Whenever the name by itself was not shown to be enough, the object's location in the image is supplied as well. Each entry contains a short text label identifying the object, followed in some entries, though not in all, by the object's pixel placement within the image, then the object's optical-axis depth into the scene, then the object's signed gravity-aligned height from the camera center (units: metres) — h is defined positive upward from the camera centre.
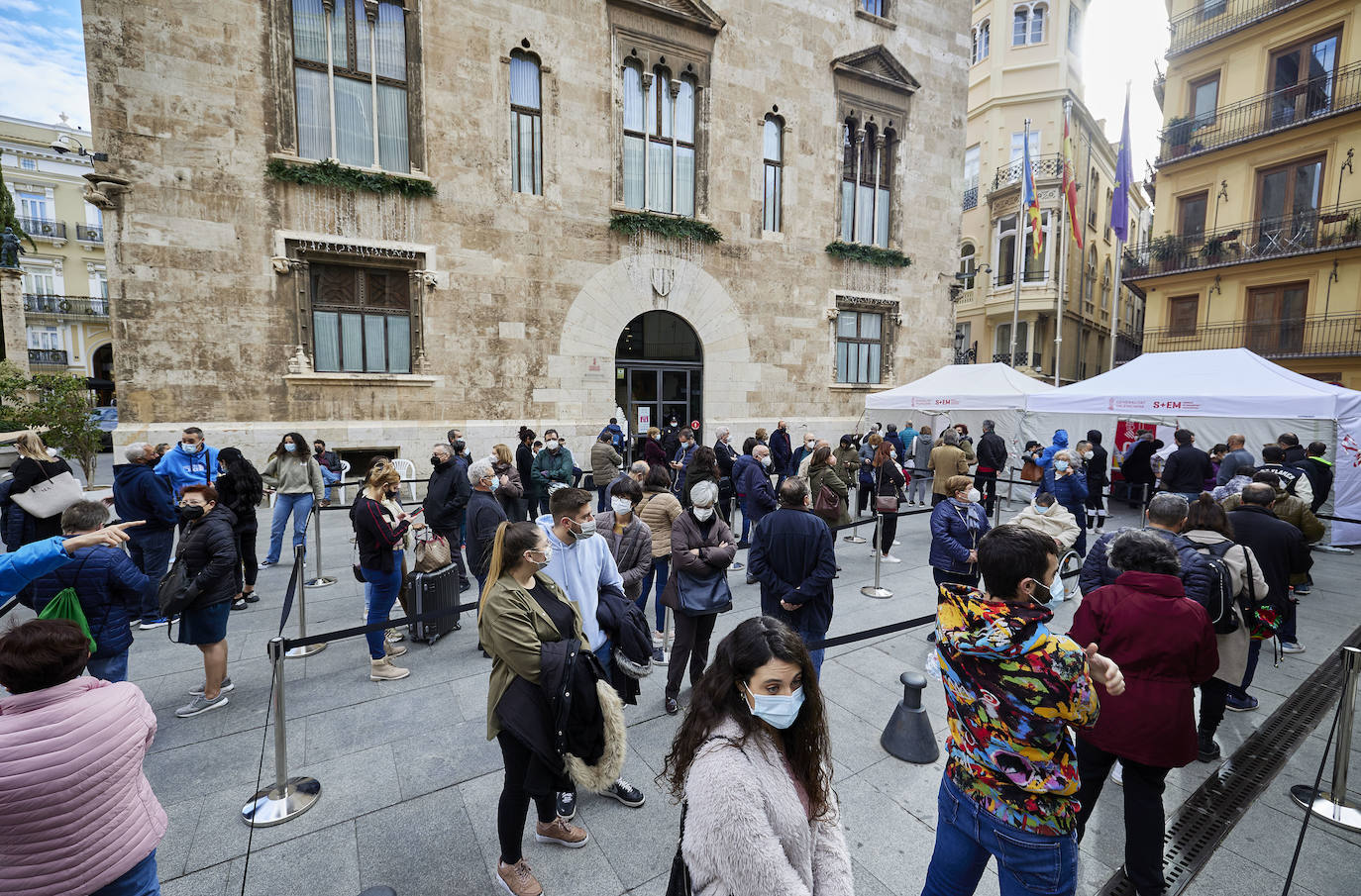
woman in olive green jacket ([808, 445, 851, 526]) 8.28 -1.15
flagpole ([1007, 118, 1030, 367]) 24.77 +5.50
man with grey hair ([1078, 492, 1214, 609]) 3.81 -1.08
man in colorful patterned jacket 2.11 -1.17
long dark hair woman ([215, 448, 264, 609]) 6.54 -1.22
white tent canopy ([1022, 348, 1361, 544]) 10.38 -0.03
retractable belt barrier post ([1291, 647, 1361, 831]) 3.44 -2.45
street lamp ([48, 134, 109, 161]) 10.20 +9.86
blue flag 19.73 +7.20
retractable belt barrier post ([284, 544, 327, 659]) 5.34 -2.43
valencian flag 23.31 +7.98
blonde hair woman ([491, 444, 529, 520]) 7.45 -1.17
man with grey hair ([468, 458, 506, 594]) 5.94 -1.26
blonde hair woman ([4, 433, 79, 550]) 5.61 -0.91
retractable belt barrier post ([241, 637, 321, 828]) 3.48 -2.51
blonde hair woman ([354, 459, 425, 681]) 5.10 -1.35
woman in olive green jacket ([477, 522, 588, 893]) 2.85 -1.20
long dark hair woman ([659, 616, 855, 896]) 1.61 -1.13
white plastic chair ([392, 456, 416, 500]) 12.37 -1.64
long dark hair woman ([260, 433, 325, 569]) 8.00 -1.22
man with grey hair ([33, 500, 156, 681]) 3.85 -1.32
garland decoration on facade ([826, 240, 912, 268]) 17.50 +4.36
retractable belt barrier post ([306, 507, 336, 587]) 7.69 -2.49
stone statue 22.11 +5.33
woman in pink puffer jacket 1.99 -1.34
